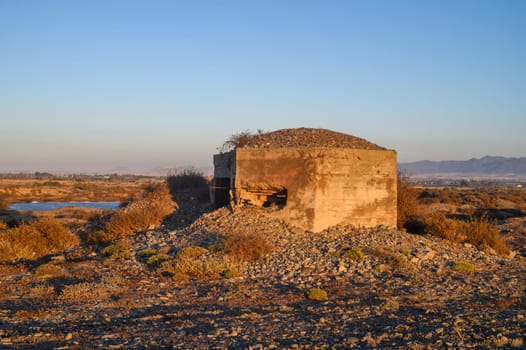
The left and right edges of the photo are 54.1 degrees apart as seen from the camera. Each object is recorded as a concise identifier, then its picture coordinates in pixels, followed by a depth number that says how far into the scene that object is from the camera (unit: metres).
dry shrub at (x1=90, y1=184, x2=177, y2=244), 14.64
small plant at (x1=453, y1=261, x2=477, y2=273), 11.24
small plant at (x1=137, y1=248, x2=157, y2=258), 11.78
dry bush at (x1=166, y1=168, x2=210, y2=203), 18.00
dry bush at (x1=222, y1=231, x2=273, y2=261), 11.04
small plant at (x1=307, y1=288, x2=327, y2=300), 8.77
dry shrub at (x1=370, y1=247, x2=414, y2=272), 11.01
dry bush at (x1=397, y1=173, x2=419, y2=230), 15.66
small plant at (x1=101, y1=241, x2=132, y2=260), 11.97
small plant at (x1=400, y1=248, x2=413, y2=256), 11.78
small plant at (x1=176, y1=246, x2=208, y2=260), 11.06
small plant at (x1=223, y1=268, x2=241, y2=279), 10.11
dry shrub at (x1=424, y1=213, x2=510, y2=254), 14.53
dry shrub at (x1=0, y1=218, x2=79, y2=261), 13.04
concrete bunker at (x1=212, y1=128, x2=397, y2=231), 12.84
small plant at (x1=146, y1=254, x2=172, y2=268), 11.08
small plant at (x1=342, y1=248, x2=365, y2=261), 11.21
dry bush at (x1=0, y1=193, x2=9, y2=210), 33.88
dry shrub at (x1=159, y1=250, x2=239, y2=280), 10.29
